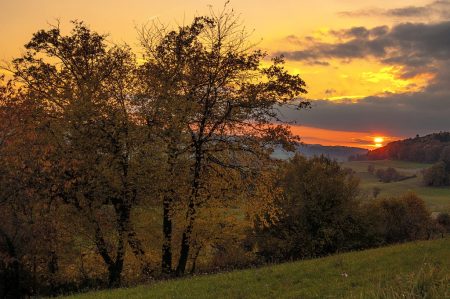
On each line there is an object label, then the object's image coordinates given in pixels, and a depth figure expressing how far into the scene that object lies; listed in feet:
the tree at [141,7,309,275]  92.38
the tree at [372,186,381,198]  495.16
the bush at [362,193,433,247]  241.55
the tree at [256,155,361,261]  181.88
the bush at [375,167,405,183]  648.66
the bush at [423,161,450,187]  550.36
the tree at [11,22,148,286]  83.10
